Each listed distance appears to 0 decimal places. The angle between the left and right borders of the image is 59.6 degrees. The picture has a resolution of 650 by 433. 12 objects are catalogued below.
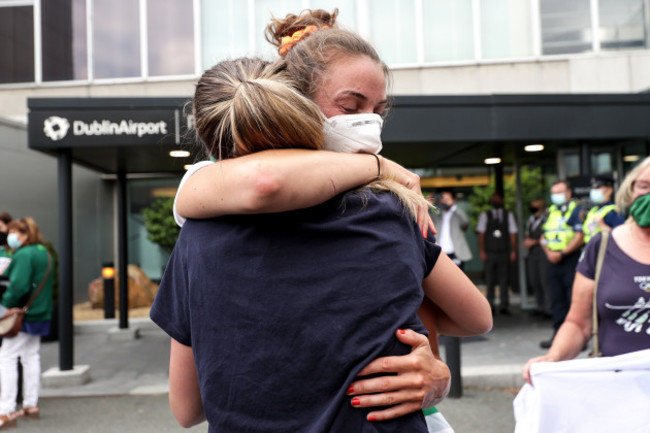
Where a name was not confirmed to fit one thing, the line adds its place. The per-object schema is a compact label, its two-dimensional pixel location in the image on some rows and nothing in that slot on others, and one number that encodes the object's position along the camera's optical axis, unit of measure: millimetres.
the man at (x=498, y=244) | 10758
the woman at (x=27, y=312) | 5789
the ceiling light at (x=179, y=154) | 7961
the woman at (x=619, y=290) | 2432
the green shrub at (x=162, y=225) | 13398
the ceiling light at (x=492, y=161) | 11123
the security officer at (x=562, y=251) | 7660
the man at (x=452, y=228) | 9016
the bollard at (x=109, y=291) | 11508
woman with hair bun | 1091
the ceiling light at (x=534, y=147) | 8977
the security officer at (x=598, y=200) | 6965
